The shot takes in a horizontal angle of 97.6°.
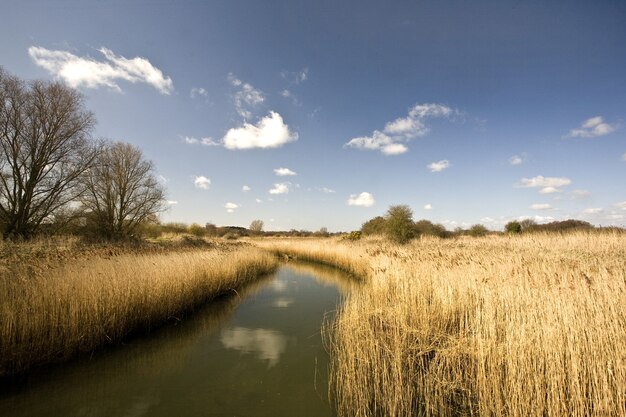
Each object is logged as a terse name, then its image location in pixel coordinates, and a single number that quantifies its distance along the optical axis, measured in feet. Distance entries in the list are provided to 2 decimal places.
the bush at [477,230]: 111.43
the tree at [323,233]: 208.44
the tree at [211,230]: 161.50
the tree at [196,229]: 128.67
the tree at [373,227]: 104.47
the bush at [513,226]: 114.83
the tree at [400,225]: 74.18
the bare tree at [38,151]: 39.06
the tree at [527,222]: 144.92
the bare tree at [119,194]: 55.26
